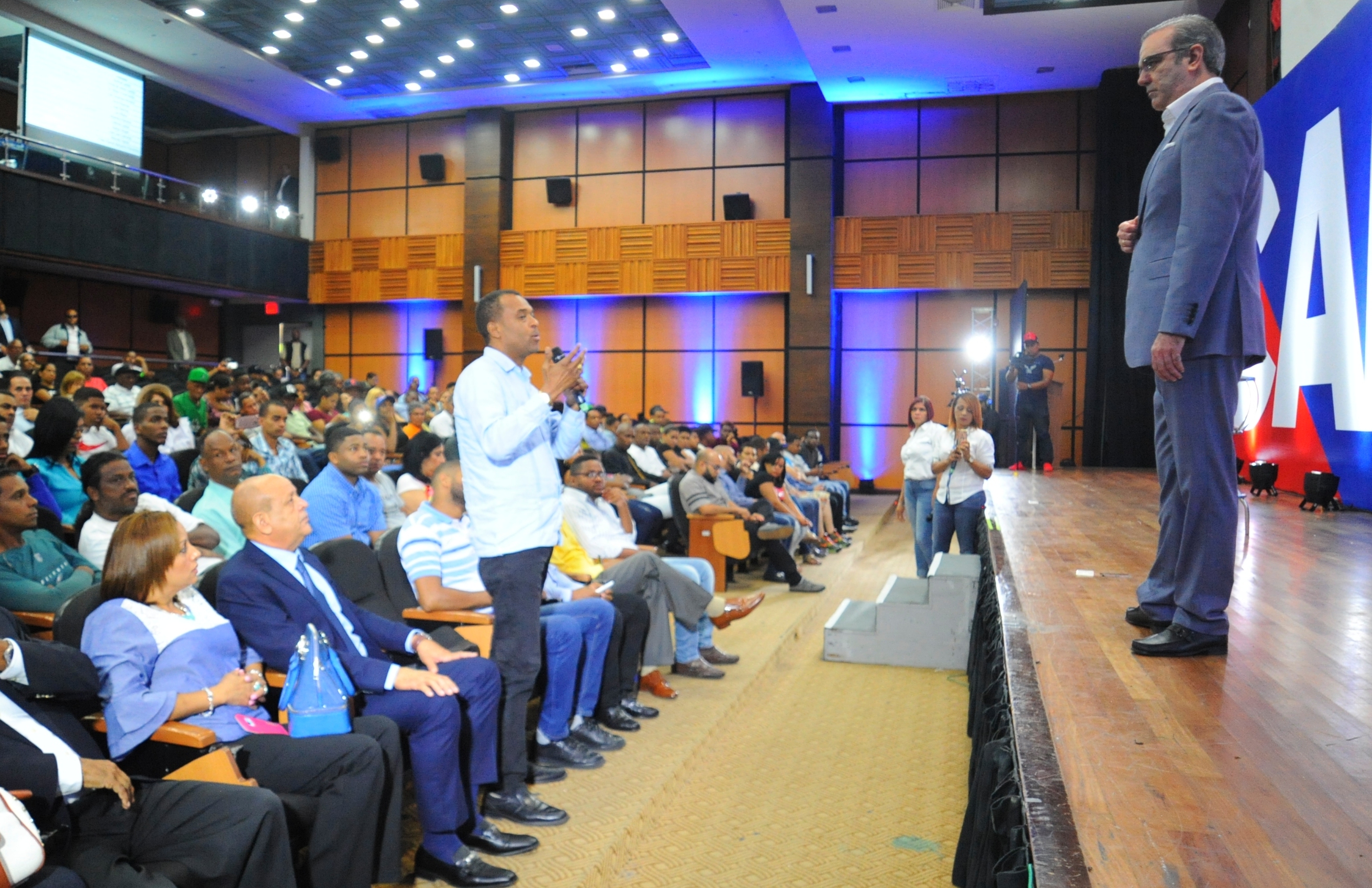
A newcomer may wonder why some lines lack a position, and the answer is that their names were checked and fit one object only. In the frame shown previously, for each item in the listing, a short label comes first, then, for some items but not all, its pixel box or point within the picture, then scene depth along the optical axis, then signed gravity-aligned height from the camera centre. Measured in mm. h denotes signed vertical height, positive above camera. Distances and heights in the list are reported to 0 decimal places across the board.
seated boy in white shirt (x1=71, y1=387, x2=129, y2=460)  5223 -127
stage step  4672 -1080
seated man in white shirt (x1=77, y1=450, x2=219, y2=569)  3094 -305
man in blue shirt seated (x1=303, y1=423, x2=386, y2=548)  3732 -348
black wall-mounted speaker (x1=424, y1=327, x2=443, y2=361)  13180 +905
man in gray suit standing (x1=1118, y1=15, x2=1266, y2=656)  1728 +232
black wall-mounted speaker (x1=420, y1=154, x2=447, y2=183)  13219 +3437
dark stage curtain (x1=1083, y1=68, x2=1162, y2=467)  10531 +1631
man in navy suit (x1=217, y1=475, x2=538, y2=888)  2277 -626
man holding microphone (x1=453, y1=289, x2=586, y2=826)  2506 -179
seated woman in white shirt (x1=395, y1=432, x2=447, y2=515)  4324 -258
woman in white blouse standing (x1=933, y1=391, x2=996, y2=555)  5340 -354
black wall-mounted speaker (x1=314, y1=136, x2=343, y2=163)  13859 +3850
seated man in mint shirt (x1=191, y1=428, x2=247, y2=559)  3574 -307
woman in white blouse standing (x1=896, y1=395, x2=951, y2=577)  5711 -327
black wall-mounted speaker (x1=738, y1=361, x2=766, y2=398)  11906 +471
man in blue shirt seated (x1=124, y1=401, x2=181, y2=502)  4312 -217
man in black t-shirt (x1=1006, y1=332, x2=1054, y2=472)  9164 +192
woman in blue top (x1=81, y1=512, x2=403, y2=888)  1952 -627
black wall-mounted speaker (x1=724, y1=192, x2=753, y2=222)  12055 +2673
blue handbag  2105 -652
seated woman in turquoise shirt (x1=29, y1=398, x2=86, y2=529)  3877 -207
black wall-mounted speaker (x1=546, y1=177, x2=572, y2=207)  12727 +2998
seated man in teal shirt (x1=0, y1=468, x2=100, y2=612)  2740 -489
